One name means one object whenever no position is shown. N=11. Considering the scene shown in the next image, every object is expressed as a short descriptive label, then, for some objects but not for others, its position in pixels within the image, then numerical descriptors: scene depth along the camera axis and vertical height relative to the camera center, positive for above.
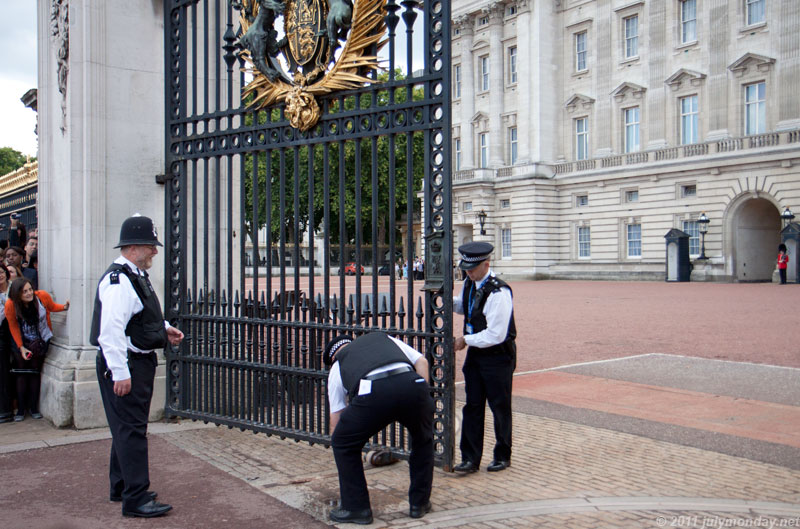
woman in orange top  7.96 -0.68
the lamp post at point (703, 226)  36.41 +1.88
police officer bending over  4.44 -0.82
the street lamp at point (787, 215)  32.91 +2.13
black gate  5.68 +0.78
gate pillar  7.67 +1.15
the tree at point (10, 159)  75.59 +11.29
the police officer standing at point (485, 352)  5.60 -0.65
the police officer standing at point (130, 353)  4.93 -0.56
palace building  36.00 +7.33
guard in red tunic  31.59 +0.21
